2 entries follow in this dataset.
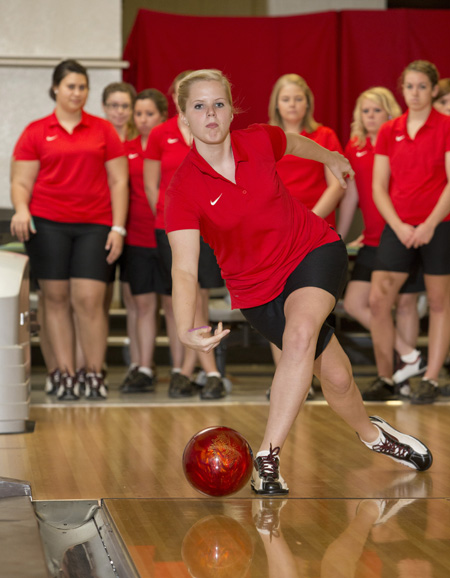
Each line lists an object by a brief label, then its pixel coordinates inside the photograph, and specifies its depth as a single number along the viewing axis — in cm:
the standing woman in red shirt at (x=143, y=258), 1009
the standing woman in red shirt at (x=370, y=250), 963
